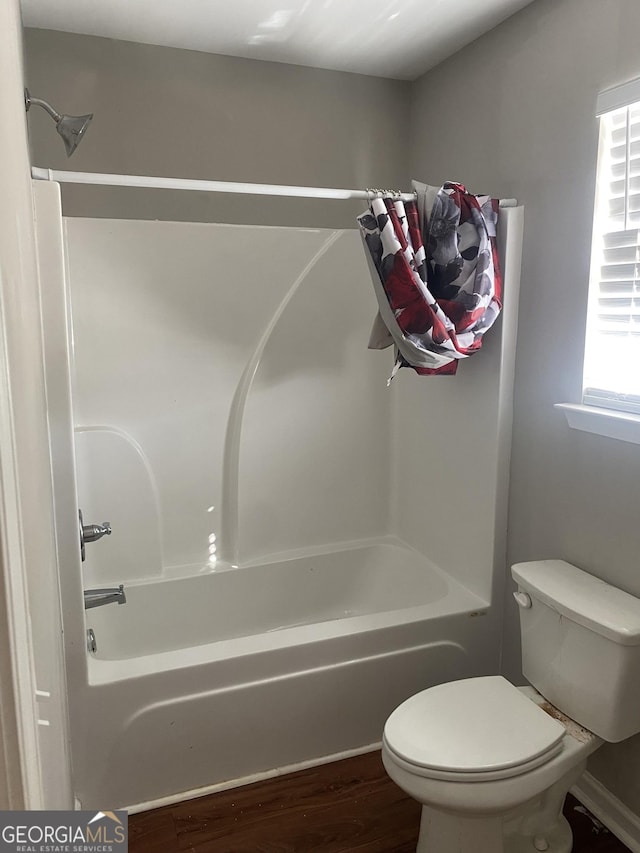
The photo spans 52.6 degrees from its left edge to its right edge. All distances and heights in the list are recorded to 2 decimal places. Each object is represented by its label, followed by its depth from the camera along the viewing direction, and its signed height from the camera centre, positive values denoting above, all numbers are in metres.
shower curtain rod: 1.71 +0.36
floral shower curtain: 1.92 +0.14
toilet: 1.52 -1.03
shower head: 1.66 +0.48
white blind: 1.72 +0.12
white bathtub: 1.88 -1.16
